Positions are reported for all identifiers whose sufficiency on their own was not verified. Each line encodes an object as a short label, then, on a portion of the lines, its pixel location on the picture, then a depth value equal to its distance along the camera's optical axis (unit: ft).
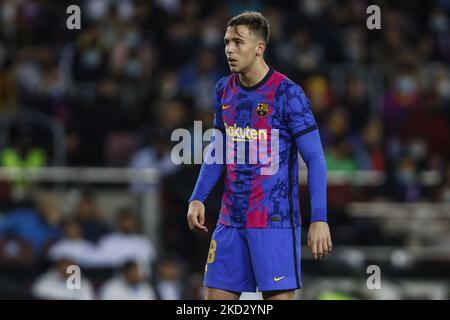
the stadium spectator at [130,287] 38.93
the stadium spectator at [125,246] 41.60
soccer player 21.43
